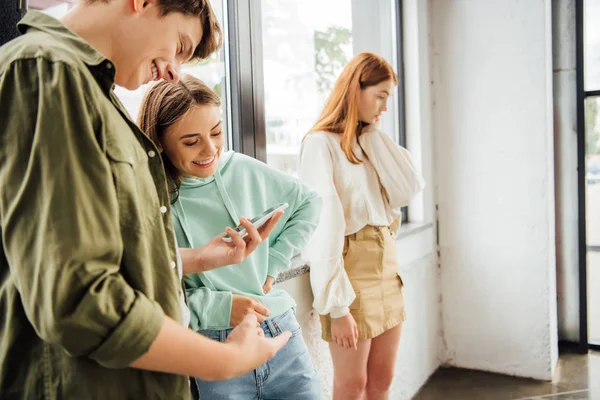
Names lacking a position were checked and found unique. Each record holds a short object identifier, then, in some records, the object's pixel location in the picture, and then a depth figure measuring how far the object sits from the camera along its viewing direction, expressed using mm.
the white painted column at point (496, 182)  3010
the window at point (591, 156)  3398
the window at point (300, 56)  2172
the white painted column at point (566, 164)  3420
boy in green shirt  620
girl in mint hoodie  1188
